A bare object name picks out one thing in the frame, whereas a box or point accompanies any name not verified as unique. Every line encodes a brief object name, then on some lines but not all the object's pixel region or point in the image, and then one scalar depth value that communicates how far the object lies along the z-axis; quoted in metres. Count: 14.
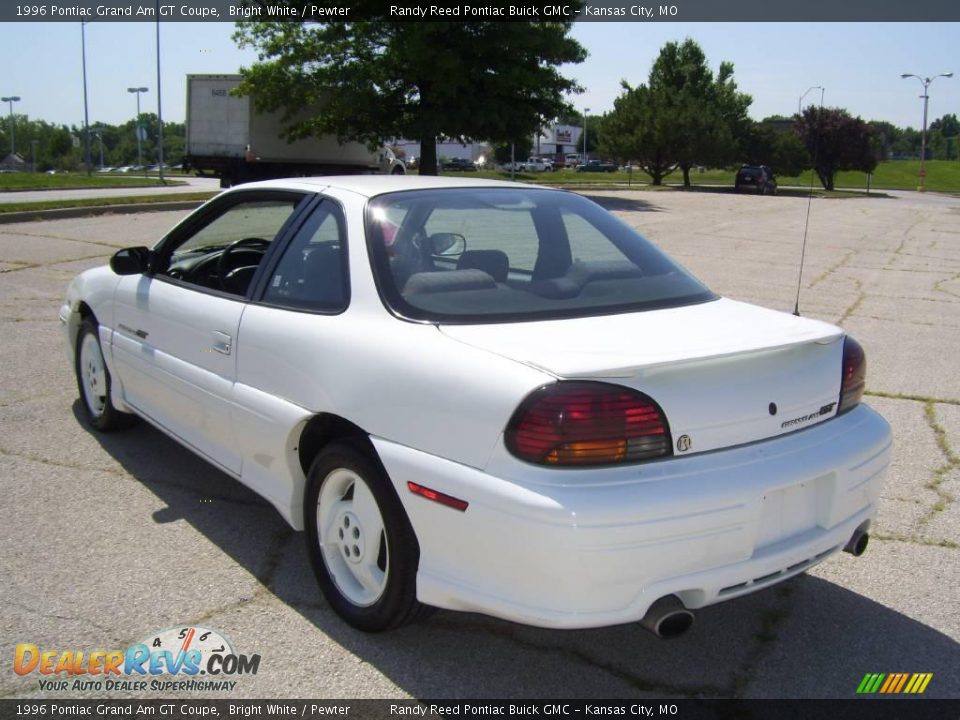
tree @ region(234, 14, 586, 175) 27.55
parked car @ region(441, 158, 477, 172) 77.19
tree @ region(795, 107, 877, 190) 53.53
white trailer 28.69
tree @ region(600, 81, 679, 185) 52.72
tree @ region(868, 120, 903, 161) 58.31
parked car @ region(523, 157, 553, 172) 84.06
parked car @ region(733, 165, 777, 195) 43.19
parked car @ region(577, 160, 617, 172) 98.38
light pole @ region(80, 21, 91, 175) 45.24
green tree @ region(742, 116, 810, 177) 54.53
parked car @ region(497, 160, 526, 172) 77.56
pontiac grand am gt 2.57
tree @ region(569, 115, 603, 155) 57.31
